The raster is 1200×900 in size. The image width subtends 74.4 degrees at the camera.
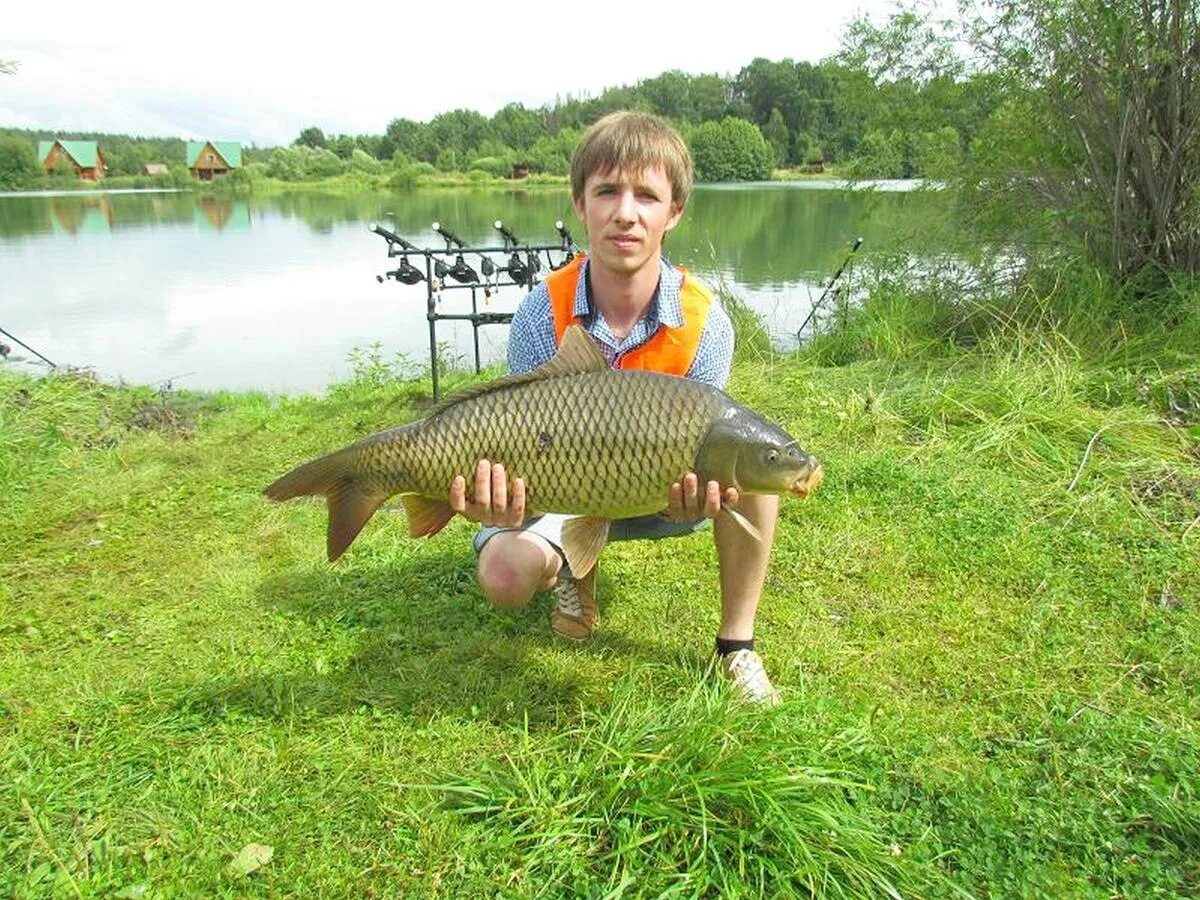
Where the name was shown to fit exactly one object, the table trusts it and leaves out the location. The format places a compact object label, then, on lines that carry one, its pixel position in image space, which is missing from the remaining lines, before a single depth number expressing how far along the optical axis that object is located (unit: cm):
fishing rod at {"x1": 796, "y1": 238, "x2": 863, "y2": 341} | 563
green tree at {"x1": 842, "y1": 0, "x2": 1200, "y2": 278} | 427
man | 175
